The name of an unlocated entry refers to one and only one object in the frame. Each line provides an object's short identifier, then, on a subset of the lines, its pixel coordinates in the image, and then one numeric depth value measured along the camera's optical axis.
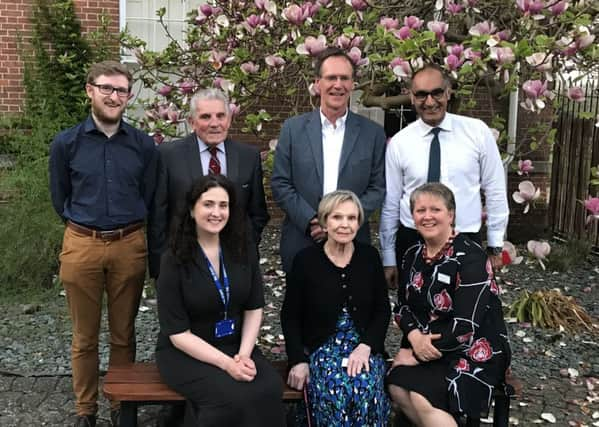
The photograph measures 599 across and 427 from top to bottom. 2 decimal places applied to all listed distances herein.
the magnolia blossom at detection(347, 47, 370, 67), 4.18
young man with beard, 3.46
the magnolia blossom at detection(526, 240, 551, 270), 4.77
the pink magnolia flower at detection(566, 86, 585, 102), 4.37
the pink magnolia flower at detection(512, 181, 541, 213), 4.27
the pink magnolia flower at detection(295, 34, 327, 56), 4.19
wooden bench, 3.26
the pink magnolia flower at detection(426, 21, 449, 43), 4.05
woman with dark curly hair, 3.12
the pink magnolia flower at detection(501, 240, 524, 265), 4.02
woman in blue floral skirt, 3.27
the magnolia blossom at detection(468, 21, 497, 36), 4.01
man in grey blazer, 3.57
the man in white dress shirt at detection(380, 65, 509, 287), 3.56
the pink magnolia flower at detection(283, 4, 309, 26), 4.41
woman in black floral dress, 3.22
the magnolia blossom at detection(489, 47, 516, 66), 3.76
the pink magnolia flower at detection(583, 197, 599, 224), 4.22
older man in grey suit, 3.50
